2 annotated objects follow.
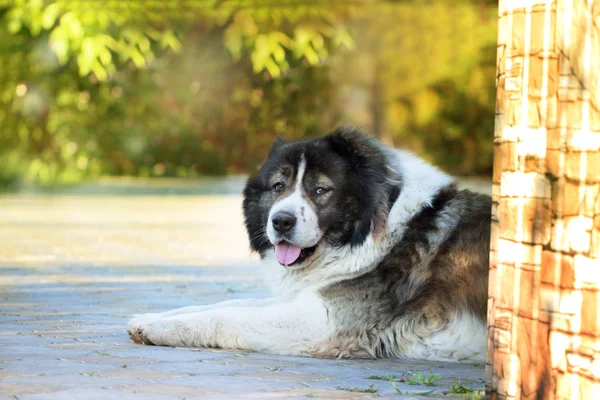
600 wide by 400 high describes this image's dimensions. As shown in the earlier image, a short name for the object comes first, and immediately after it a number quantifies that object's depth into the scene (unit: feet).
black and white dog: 25.69
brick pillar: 16.56
